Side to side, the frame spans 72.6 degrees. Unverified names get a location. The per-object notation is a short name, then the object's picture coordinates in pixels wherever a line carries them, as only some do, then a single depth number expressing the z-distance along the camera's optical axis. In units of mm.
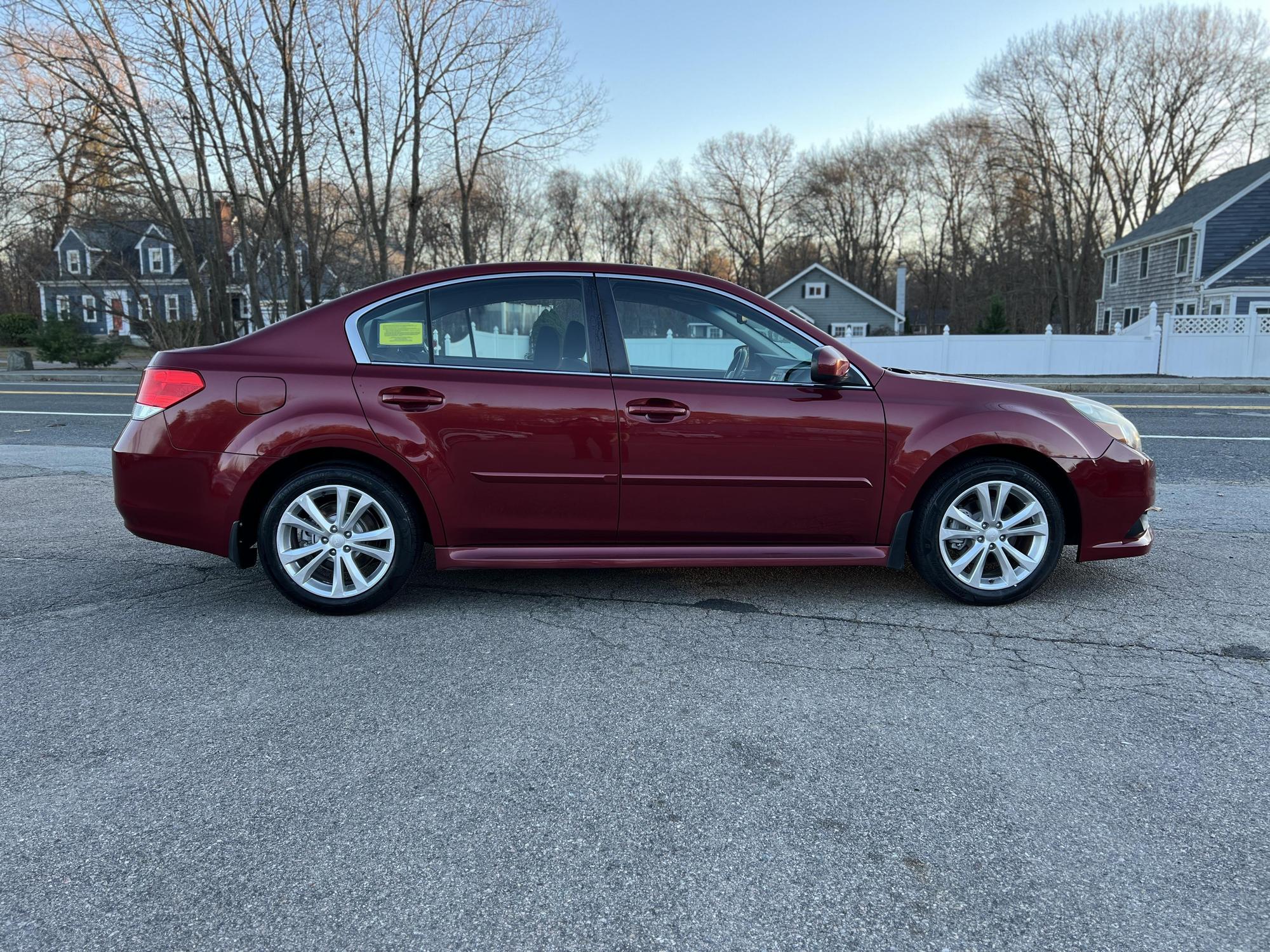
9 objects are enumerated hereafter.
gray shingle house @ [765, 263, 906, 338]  49062
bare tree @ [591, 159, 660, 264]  60875
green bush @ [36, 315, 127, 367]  25297
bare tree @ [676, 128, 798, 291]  59938
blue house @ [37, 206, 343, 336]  25406
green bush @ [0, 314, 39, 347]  41812
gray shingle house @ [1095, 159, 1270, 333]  27906
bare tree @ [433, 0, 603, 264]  25391
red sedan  3961
